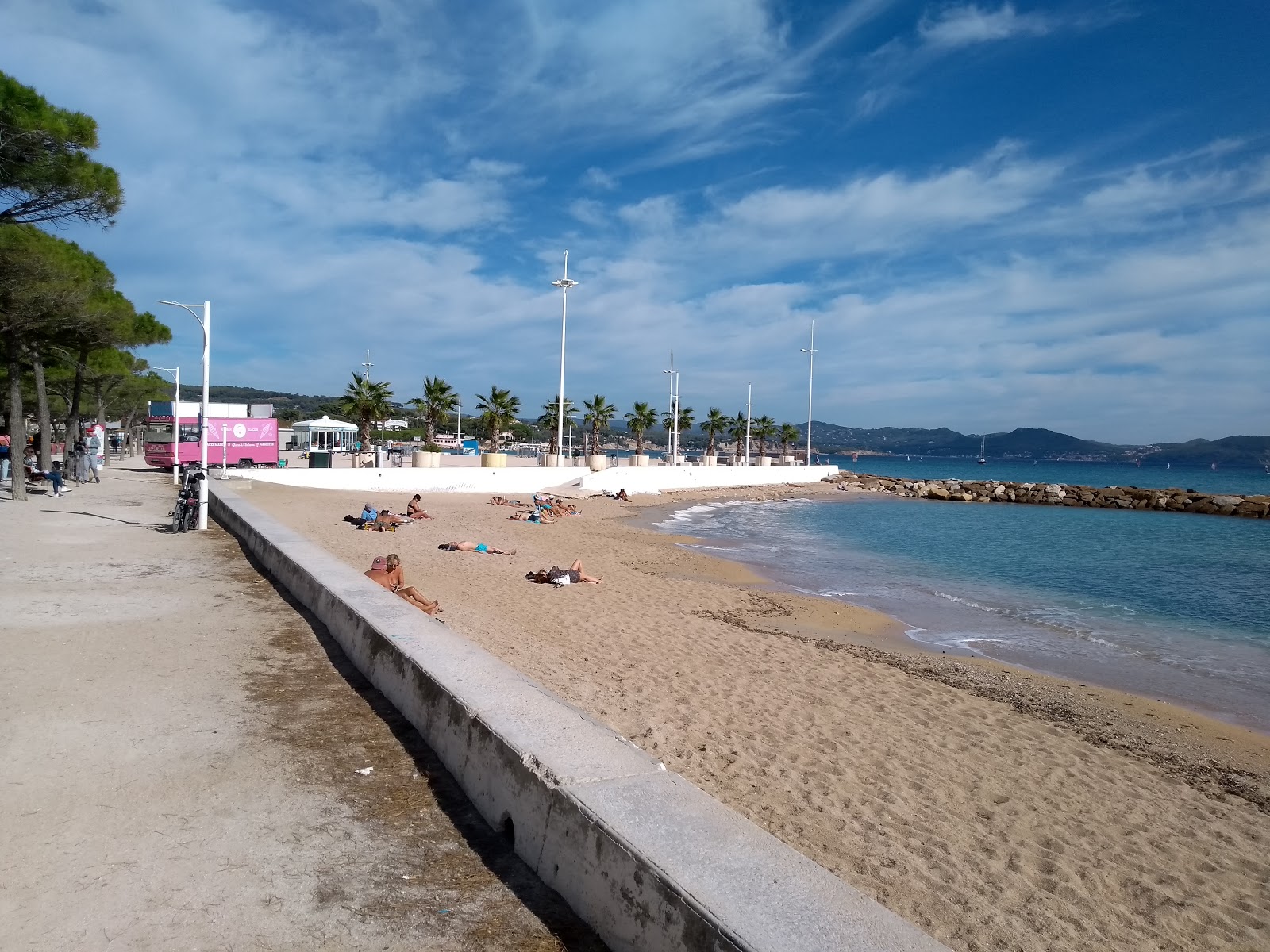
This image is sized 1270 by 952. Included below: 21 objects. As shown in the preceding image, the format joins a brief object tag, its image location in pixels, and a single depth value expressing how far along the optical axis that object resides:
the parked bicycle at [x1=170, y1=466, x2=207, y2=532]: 13.83
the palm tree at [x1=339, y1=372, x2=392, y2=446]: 44.00
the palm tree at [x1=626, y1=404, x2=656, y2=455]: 66.06
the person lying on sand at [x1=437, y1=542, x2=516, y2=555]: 15.62
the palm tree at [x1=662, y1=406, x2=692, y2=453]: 65.31
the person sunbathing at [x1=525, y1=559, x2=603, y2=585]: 13.12
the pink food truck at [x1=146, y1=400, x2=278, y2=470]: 34.38
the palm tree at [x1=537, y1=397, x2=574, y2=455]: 55.34
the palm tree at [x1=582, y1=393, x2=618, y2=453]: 61.88
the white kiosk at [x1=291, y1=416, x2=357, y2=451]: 54.71
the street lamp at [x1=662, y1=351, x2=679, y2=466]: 53.62
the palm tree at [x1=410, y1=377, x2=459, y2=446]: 49.19
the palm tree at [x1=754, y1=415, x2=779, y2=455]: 79.50
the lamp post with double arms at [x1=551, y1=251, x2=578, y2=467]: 34.28
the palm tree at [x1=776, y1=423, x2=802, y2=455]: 83.06
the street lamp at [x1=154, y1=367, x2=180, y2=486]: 30.77
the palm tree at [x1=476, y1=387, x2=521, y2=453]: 50.94
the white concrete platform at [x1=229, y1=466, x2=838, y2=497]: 28.41
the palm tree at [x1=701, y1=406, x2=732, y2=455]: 74.62
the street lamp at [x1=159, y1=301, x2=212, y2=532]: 14.07
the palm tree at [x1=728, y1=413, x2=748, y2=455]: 76.06
